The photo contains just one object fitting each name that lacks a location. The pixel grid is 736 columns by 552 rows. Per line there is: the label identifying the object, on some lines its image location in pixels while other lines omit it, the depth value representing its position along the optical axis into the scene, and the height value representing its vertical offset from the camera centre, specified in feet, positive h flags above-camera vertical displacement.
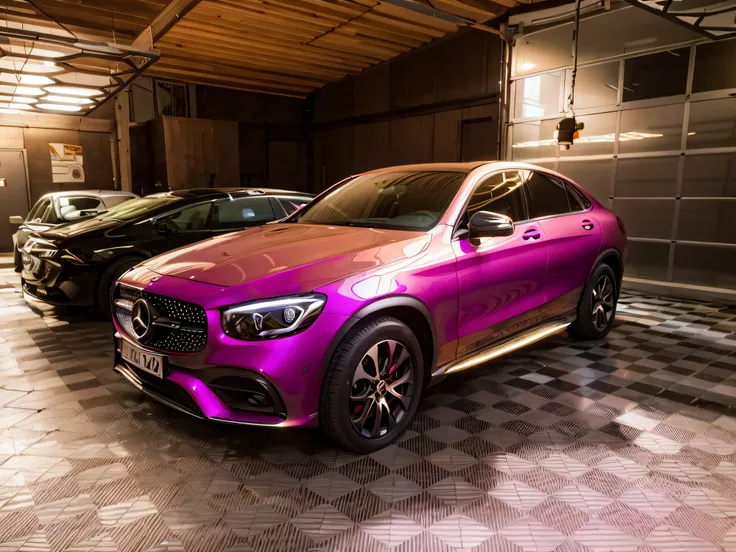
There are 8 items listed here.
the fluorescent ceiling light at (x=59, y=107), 31.76 +5.67
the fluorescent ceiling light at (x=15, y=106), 31.96 +5.71
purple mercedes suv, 7.11 -1.70
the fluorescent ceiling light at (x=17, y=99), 29.25 +5.64
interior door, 34.32 +0.06
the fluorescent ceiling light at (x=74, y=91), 26.43 +5.67
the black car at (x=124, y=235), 15.49 -1.35
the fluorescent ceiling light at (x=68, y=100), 28.99 +5.62
